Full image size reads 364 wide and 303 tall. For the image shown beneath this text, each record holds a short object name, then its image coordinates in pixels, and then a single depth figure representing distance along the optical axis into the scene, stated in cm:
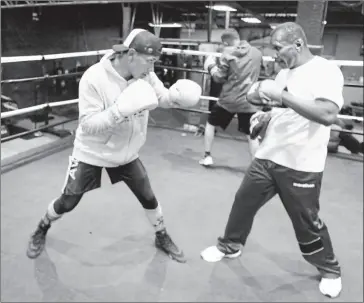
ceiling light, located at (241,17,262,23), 859
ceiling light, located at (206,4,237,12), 538
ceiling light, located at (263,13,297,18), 765
